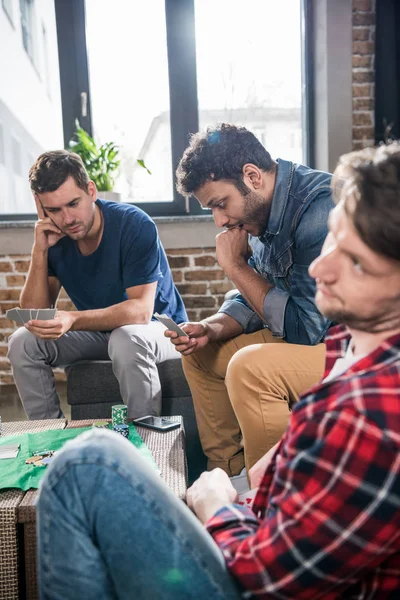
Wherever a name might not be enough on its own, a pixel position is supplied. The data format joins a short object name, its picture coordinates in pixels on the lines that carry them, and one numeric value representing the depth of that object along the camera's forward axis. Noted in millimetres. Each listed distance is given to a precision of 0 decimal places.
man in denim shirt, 1653
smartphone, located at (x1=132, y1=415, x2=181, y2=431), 1692
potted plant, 3223
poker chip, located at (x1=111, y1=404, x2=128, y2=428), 1671
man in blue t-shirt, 2182
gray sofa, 2266
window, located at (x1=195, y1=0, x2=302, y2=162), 3445
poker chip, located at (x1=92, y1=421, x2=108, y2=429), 1719
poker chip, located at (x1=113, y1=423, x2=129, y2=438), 1605
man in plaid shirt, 599
